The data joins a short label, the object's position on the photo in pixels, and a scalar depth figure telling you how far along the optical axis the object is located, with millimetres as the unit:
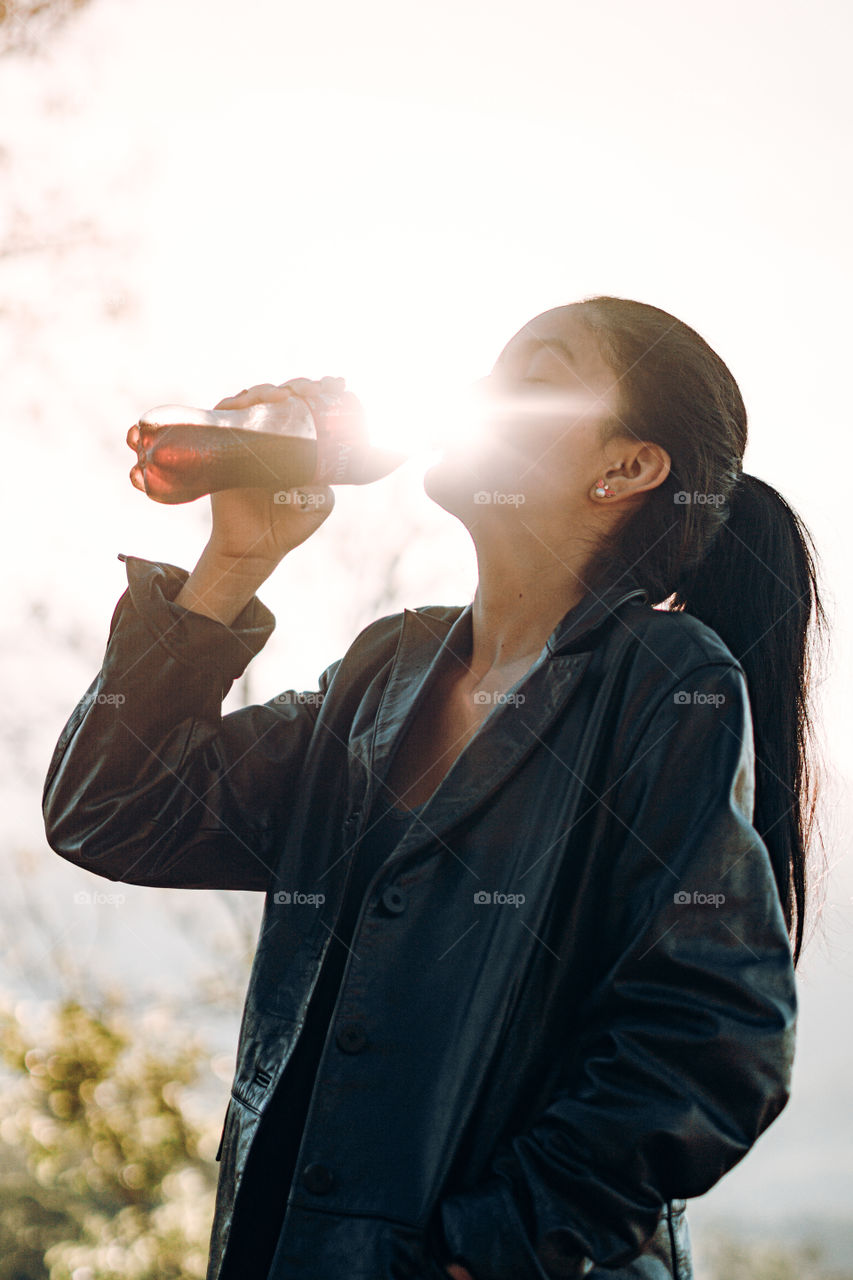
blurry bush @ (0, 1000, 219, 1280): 3469
